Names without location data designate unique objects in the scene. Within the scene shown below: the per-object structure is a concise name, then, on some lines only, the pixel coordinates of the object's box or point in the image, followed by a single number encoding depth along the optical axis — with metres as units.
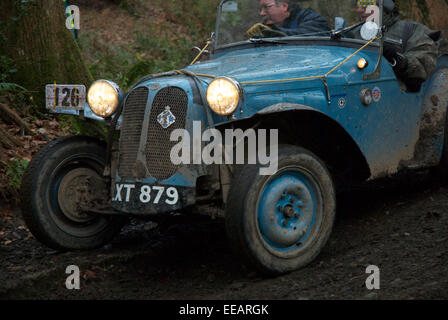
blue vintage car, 8.04
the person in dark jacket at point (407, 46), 10.66
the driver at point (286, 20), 10.79
